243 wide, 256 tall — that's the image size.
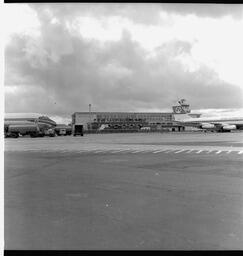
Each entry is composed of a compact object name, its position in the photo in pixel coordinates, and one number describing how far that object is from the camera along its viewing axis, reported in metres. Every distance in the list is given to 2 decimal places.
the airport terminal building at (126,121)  128.62
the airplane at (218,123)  88.94
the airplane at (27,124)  64.12
